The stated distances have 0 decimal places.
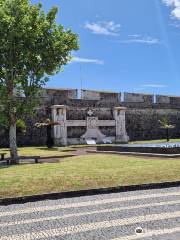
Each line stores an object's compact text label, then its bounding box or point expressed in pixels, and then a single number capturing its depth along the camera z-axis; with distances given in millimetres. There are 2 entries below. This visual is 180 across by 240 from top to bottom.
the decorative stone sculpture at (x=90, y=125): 37531
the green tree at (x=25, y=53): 17938
